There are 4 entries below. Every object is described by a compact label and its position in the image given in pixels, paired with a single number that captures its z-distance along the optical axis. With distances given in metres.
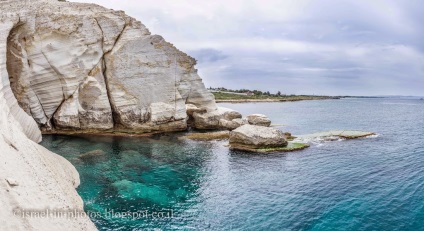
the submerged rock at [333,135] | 45.06
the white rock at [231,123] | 53.10
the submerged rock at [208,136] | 45.66
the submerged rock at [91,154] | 32.31
